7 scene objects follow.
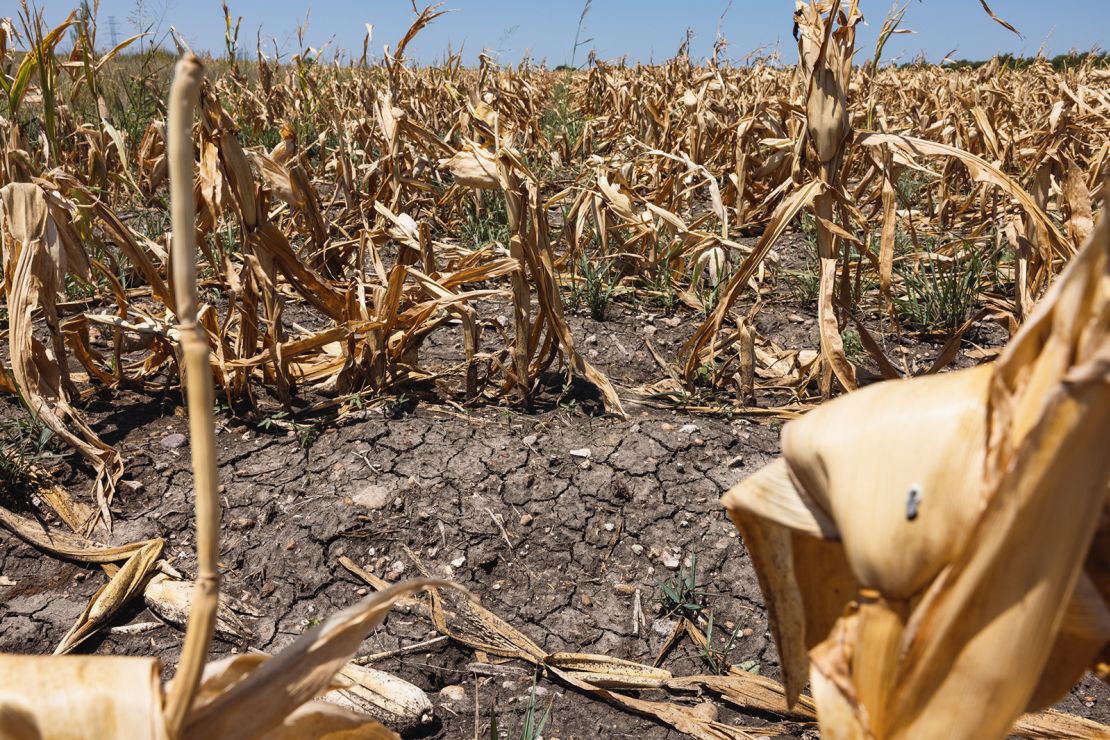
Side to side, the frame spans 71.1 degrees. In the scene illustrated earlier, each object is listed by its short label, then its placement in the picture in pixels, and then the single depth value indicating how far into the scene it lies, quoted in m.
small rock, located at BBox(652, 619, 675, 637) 1.58
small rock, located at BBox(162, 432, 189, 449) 2.11
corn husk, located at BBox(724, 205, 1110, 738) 0.28
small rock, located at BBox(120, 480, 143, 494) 1.95
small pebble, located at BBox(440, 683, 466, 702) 1.43
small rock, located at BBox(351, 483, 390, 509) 1.88
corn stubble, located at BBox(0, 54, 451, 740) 0.37
